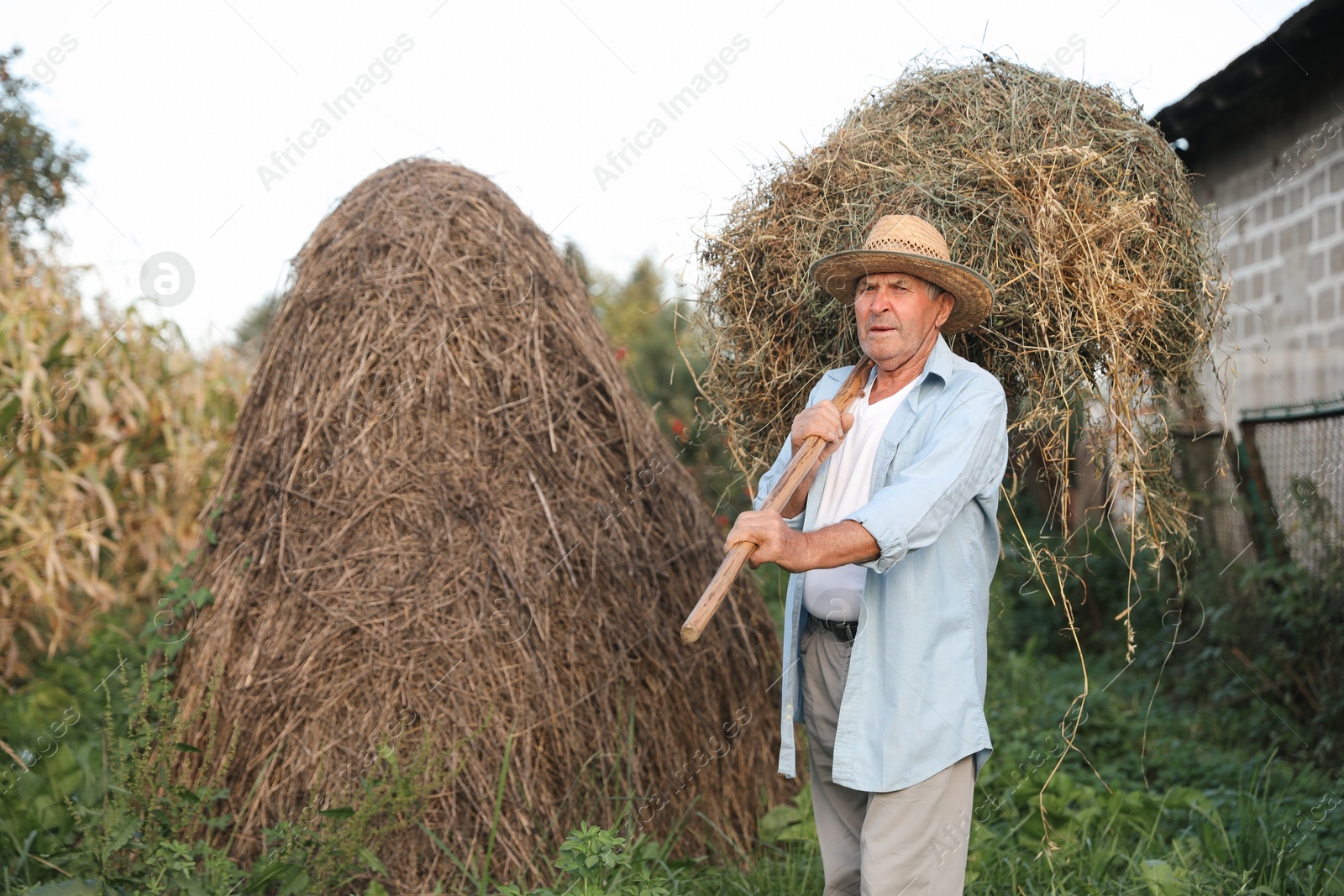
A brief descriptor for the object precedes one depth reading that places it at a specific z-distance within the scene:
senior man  2.31
